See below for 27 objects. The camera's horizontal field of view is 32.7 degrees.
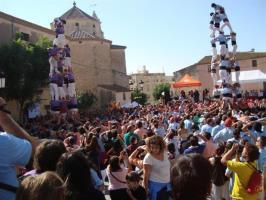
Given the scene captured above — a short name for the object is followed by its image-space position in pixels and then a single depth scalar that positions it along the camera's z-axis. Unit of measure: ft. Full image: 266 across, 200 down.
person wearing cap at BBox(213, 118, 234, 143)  36.40
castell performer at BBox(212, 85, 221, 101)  89.82
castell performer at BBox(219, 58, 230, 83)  87.14
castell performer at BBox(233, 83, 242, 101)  87.56
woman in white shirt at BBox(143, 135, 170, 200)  22.17
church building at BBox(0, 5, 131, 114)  176.65
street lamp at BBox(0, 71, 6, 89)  53.07
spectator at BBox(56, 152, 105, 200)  13.09
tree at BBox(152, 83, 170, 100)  274.16
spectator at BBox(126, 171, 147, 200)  22.98
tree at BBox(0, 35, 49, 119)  102.89
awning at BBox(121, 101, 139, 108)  147.24
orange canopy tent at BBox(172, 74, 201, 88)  137.18
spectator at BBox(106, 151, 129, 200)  24.23
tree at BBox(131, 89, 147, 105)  242.82
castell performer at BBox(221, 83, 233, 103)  85.10
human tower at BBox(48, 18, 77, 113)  84.84
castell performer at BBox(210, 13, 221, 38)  89.51
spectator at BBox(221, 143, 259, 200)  20.36
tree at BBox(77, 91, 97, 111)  156.43
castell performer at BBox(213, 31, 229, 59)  87.97
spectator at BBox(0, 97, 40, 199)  12.47
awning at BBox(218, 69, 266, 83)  118.32
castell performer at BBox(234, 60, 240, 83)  89.38
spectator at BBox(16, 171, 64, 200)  9.25
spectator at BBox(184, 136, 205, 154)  28.55
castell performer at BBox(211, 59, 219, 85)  95.32
